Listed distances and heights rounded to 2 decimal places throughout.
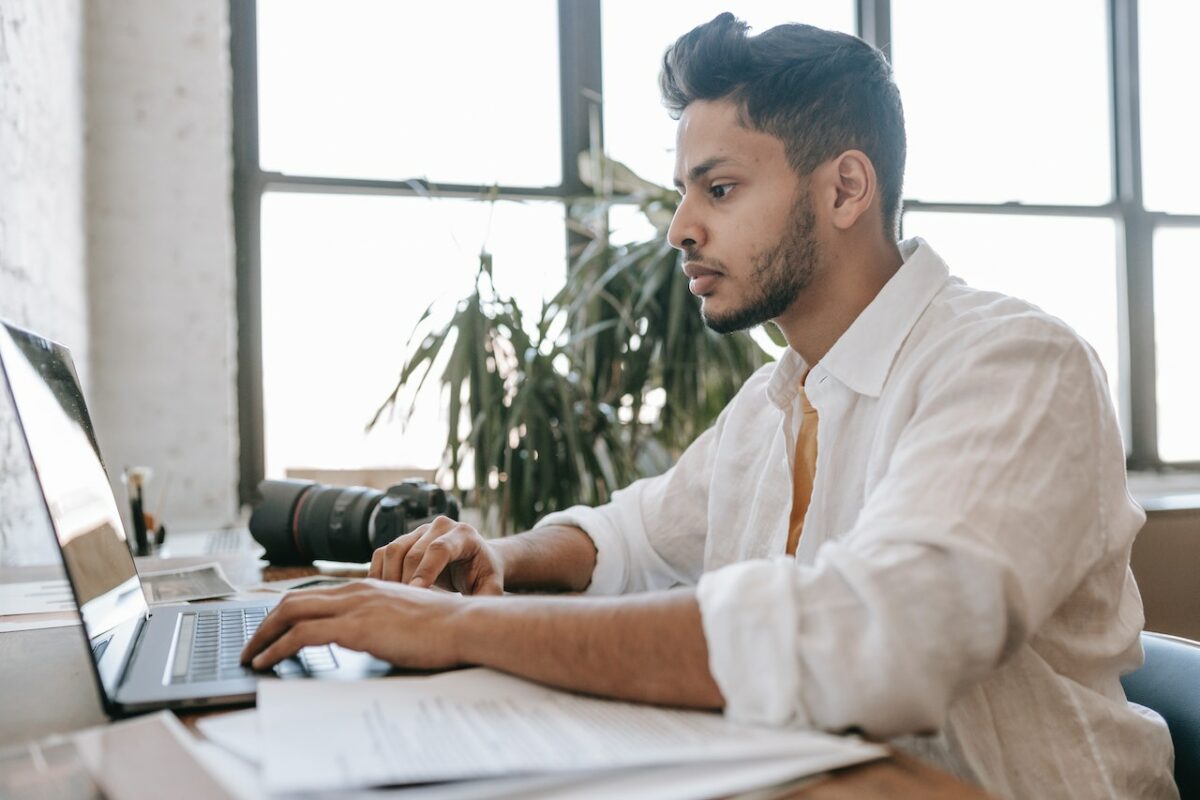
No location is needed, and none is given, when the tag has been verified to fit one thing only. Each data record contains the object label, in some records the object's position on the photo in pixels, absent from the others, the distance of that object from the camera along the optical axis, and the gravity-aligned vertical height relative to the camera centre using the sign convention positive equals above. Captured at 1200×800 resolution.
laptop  0.68 -0.18
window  3.10 +0.84
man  0.61 -0.12
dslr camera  1.42 -0.19
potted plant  2.47 +0.05
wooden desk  0.50 -0.23
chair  0.88 -0.31
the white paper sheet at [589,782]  0.47 -0.20
